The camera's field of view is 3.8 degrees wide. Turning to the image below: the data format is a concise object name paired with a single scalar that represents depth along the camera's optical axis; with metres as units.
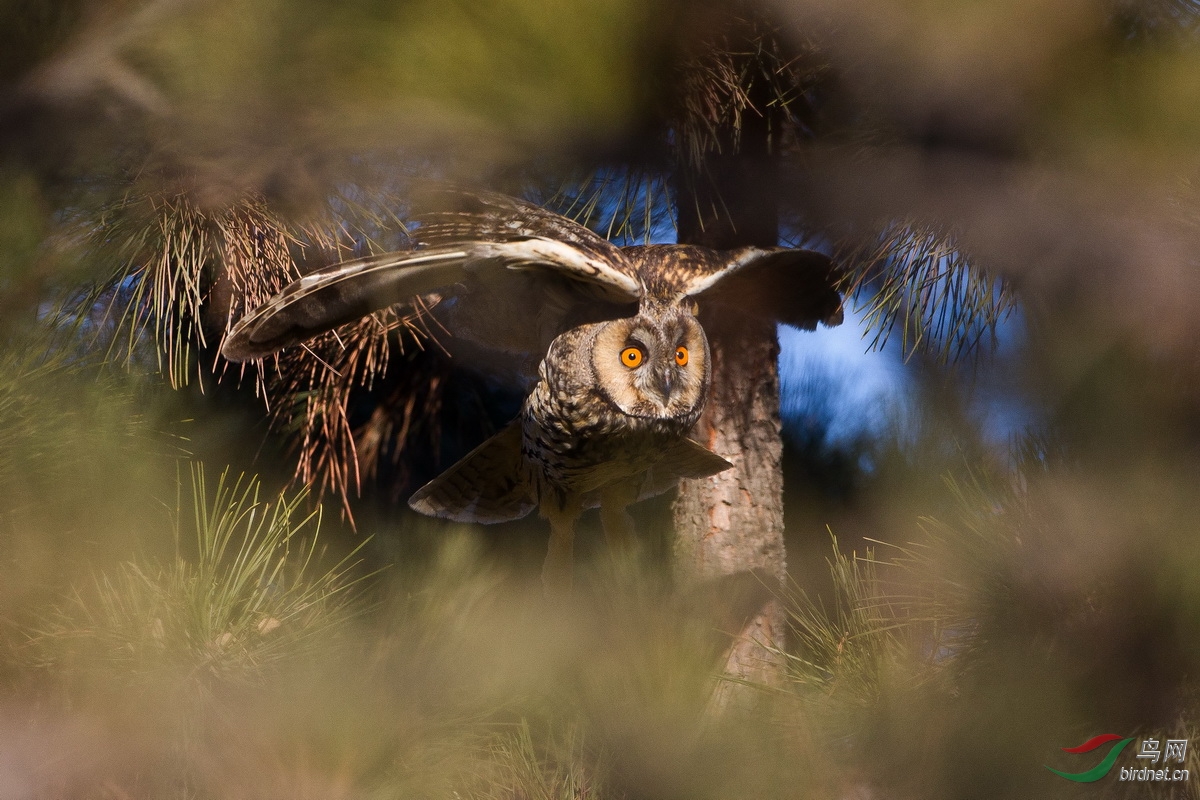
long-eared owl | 11.27
